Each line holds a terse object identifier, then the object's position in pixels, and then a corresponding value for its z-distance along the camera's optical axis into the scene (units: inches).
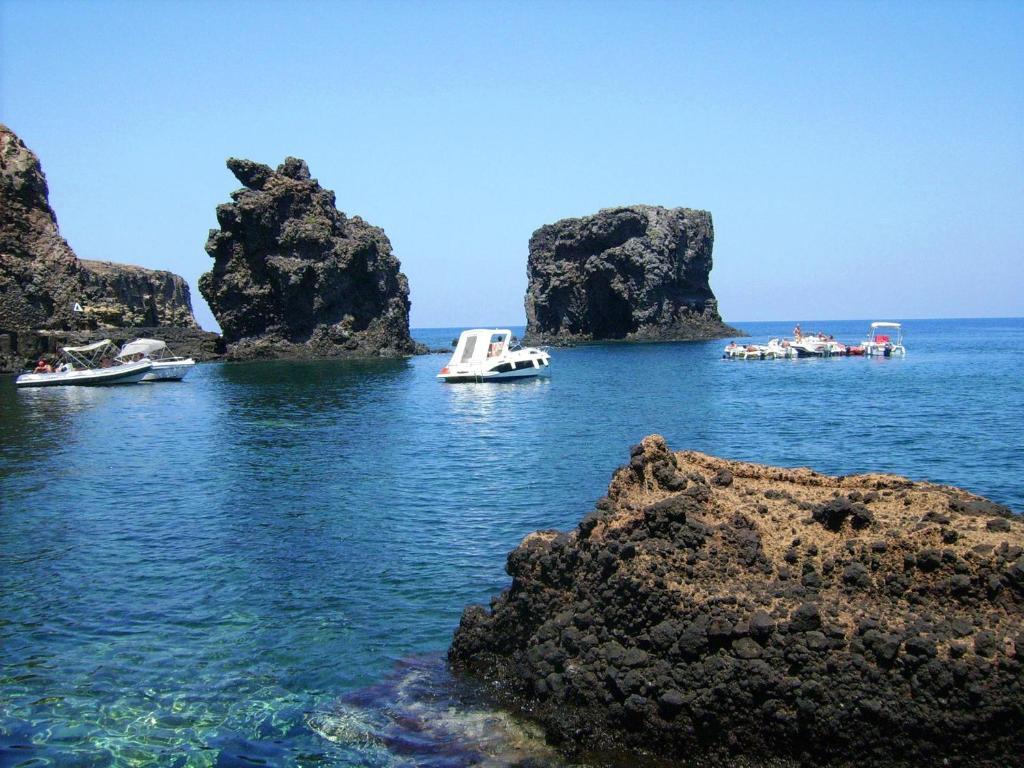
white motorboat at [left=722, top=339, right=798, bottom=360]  3567.9
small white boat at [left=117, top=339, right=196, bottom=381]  2778.1
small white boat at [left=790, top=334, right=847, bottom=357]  3567.9
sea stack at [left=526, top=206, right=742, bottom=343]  5172.2
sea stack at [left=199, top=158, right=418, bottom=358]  3809.1
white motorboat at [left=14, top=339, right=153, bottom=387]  2534.4
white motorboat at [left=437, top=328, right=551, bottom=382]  2655.0
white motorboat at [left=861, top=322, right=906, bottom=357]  3577.8
